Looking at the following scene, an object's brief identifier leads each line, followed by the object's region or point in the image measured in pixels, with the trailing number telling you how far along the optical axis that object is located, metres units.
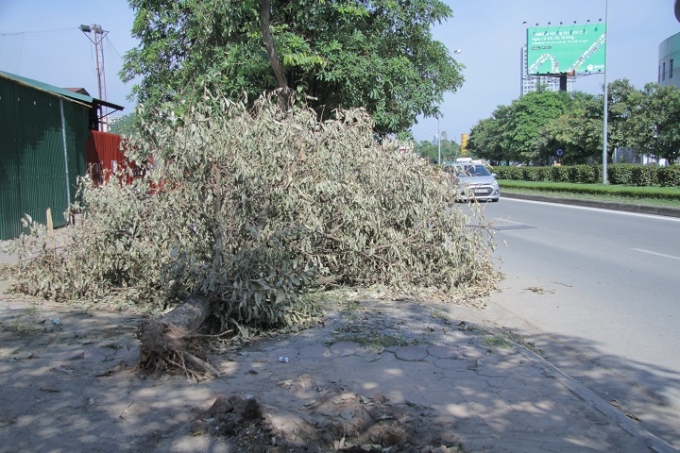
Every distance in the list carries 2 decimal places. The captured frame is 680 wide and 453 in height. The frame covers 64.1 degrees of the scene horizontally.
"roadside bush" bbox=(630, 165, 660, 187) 23.91
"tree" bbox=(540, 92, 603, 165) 33.00
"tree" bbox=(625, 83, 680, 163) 27.52
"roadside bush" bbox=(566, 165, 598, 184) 28.75
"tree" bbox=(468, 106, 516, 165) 52.97
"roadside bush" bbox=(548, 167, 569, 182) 31.08
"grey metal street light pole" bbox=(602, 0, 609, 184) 23.64
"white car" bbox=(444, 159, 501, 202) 19.55
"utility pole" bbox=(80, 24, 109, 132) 28.44
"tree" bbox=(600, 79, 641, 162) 29.94
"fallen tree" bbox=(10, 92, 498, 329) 5.09
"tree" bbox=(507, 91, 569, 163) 48.09
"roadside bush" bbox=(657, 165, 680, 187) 22.66
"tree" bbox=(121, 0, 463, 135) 10.57
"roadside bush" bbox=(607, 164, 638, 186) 25.28
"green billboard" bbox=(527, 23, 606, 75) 46.72
